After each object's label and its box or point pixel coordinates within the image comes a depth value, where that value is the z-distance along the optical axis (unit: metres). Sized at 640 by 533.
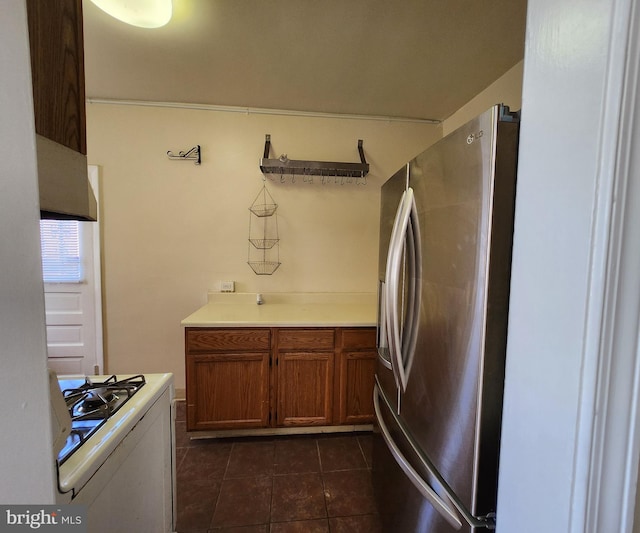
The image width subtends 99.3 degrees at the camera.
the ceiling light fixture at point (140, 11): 1.27
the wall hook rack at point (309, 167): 2.27
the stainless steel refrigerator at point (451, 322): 0.66
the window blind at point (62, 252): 2.29
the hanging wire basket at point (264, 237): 2.47
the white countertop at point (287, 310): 1.88
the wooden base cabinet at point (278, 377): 1.82
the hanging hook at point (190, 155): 2.37
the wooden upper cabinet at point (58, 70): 0.44
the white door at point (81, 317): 2.33
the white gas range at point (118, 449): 0.59
